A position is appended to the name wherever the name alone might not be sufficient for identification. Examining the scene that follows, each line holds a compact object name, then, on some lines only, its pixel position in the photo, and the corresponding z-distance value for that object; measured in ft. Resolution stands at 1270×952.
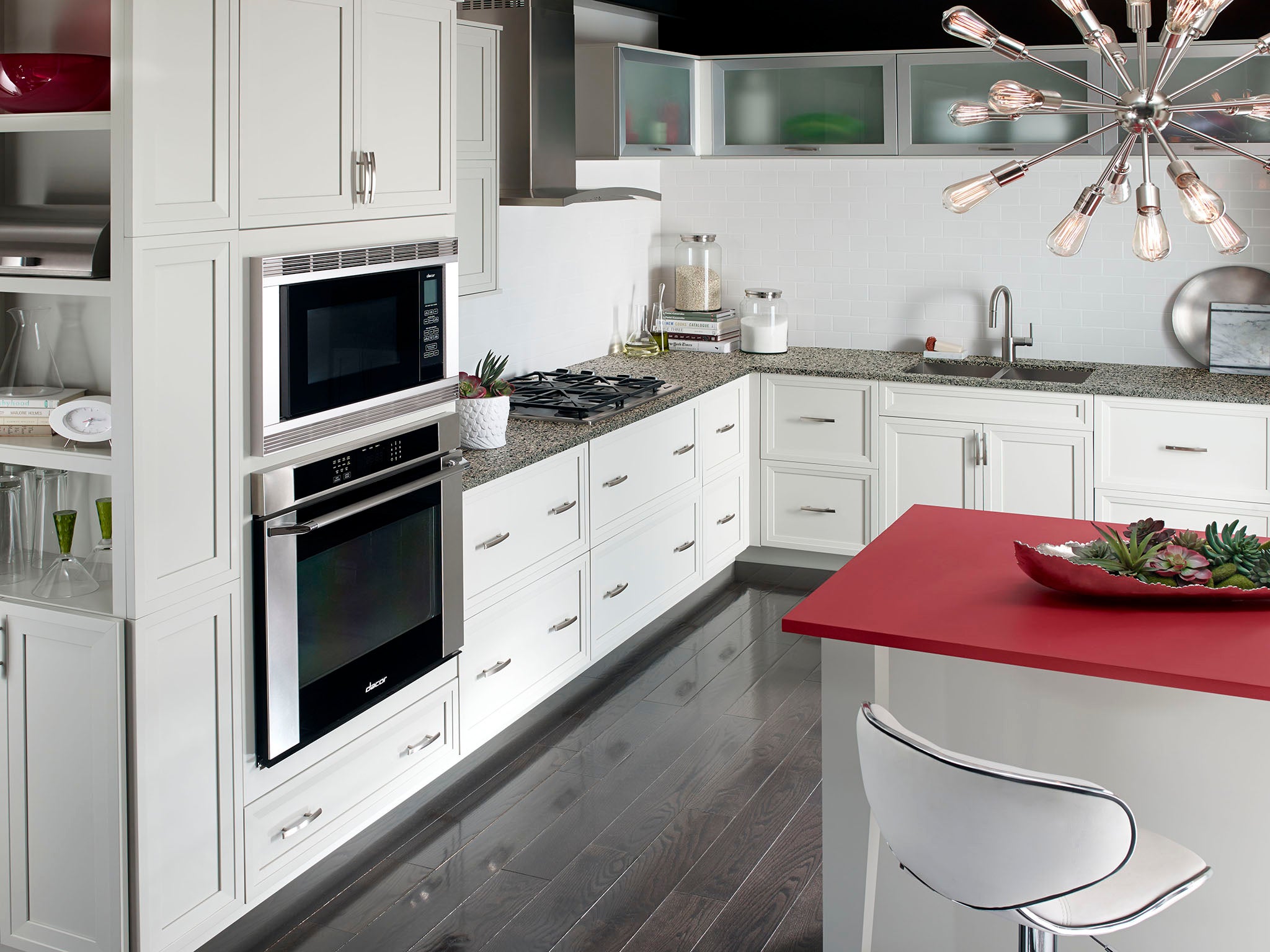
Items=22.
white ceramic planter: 12.39
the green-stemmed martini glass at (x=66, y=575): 8.59
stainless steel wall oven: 9.08
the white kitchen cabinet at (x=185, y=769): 8.29
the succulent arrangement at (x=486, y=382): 12.64
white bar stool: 5.97
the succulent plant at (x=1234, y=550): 8.27
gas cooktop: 14.24
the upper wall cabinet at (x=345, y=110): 8.61
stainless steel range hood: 13.66
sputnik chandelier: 7.14
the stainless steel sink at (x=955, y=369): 18.07
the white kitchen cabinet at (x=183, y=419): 7.89
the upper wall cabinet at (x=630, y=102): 16.03
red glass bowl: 8.00
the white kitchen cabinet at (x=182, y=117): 7.59
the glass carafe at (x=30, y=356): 8.99
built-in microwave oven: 8.80
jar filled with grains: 19.30
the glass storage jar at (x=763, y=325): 18.67
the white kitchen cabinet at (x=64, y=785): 8.26
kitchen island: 7.58
